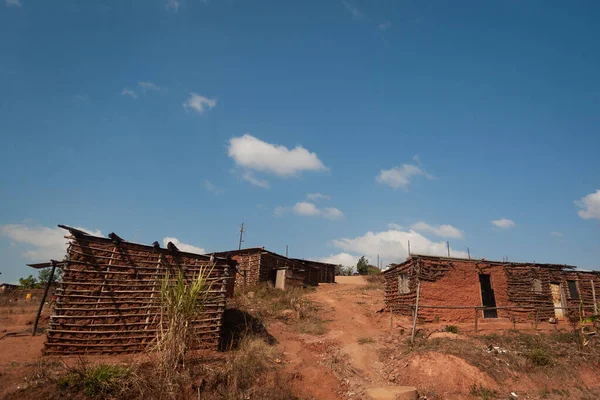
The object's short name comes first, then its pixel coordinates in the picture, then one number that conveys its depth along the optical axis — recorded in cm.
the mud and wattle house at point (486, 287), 1728
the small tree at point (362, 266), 5198
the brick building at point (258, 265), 2639
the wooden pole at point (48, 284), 1205
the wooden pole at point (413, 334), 1270
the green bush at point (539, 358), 1127
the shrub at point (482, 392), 927
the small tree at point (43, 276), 3703
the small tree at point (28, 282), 3312
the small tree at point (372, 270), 5080
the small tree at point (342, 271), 5313
